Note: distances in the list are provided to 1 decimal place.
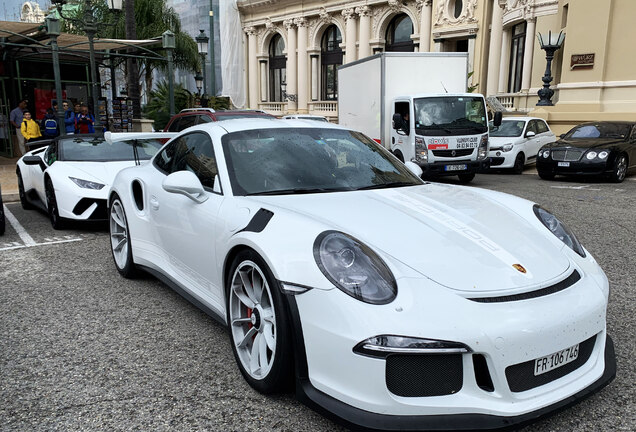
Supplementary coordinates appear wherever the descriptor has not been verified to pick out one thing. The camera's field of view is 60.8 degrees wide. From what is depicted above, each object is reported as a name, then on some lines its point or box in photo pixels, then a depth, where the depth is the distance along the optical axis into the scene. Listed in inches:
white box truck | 481.1
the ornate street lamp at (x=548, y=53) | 783.1
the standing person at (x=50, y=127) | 583.1
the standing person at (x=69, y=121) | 613.9
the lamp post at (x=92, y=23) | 534.6
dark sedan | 484.4
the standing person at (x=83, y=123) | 615.8
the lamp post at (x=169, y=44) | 612.4
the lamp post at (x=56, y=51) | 489.7
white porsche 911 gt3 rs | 85.1
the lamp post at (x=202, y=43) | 981.9
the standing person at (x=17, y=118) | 632.4
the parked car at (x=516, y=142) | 588.4
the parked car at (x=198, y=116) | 481.1
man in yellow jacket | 562.3
